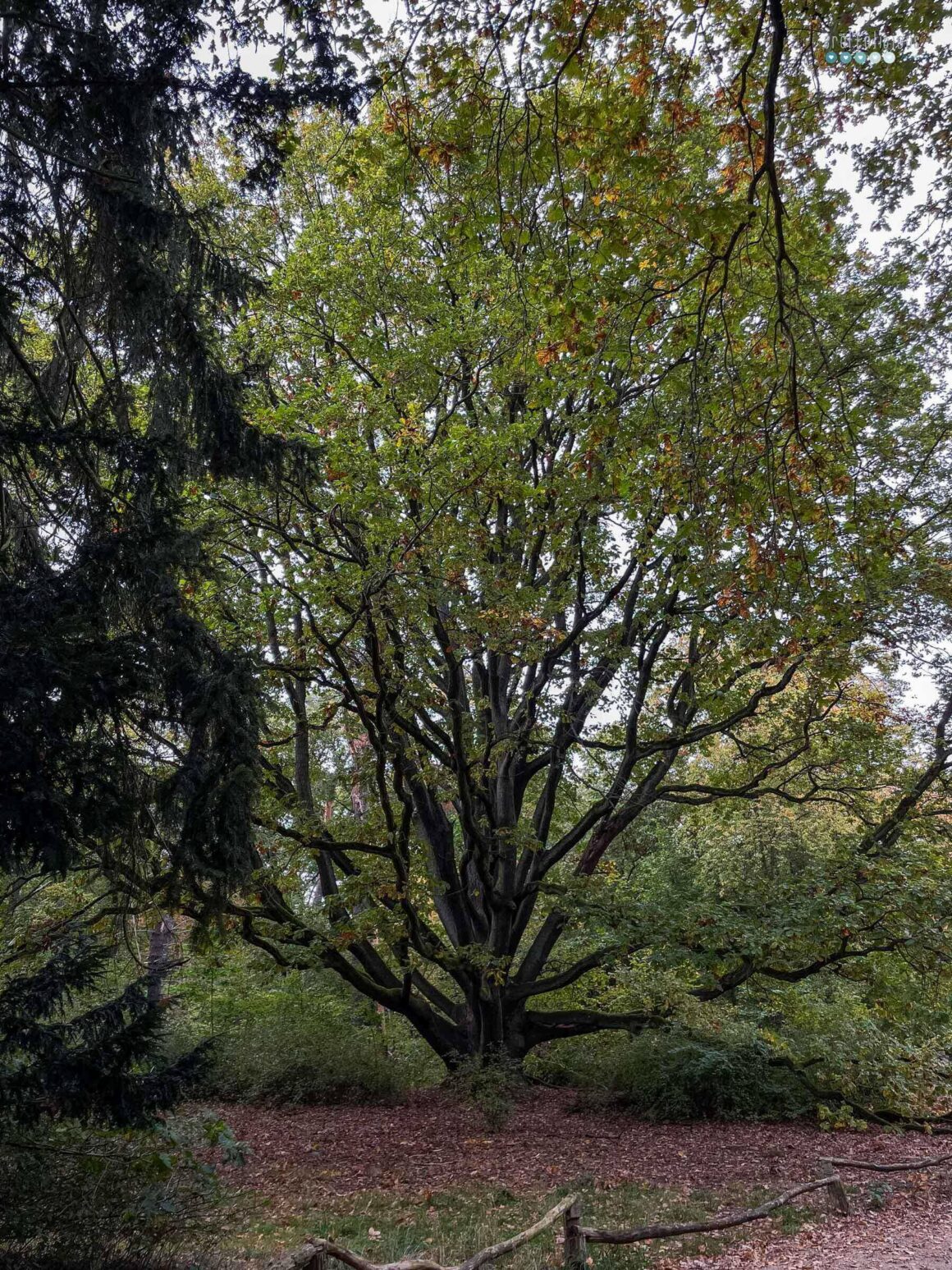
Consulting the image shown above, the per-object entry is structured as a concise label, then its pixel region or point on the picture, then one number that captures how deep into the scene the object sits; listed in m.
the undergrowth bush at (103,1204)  4.12
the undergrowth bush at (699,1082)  9.82
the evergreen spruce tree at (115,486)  3.83
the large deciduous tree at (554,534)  4.84
